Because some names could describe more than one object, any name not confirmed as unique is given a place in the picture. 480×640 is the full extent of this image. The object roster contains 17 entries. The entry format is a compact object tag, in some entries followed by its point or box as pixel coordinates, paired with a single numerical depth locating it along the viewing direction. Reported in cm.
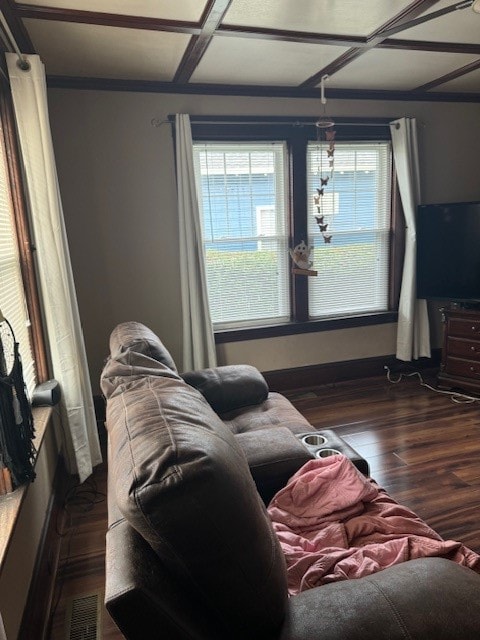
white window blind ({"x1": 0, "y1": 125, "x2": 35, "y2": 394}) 201
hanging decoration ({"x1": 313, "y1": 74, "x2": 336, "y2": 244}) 340
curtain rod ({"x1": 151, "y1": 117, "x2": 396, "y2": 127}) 319
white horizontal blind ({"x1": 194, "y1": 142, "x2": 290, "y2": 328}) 343
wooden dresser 354
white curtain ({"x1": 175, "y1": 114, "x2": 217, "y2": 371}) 318
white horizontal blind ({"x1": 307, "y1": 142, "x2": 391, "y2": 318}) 370
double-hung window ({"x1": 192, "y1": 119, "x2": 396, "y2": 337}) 344
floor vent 162
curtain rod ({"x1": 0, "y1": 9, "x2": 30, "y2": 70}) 195
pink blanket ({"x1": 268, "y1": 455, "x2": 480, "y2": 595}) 124
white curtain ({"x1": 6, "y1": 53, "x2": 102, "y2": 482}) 217
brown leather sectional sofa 77
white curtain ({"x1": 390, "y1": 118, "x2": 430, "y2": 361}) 369
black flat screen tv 357
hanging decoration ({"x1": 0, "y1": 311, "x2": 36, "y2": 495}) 143
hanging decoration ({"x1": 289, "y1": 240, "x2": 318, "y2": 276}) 364
